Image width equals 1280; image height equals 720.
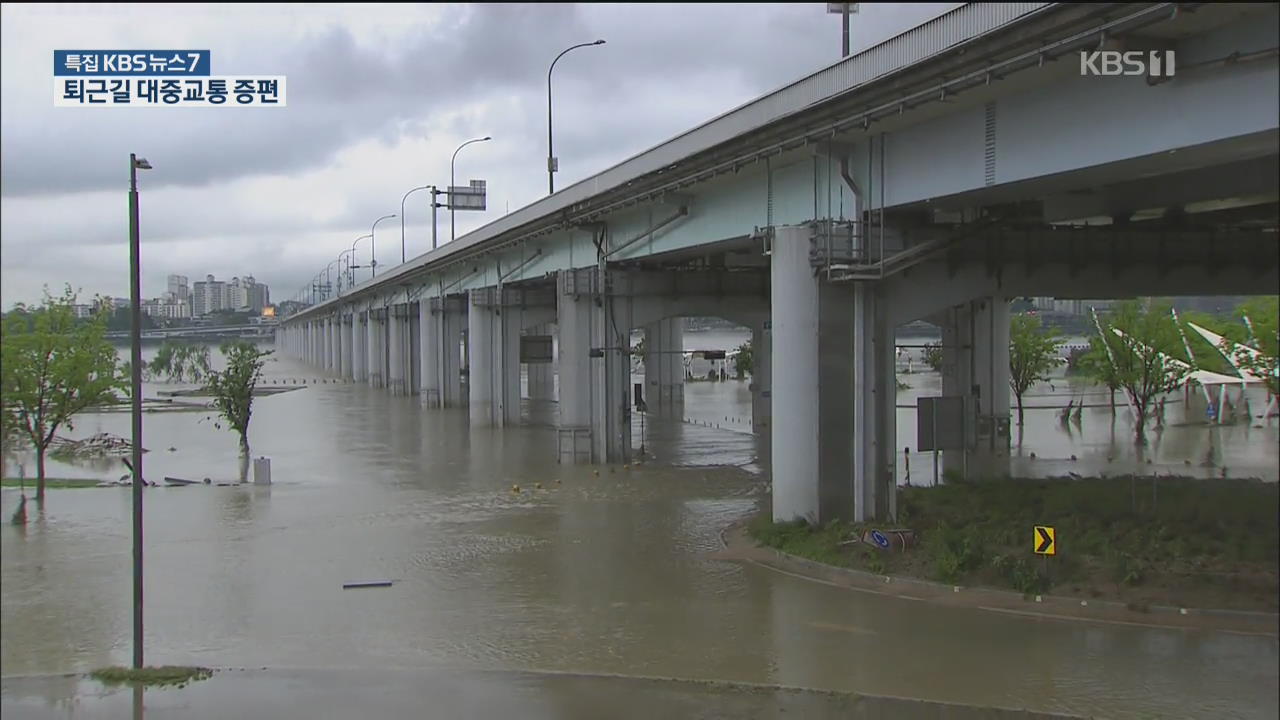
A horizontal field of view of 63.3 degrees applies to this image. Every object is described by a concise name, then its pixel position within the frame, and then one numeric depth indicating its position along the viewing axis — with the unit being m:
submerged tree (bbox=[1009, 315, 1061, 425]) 40.25
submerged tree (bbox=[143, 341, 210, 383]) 81.56
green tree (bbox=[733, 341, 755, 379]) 76.62
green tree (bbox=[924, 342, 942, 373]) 68.12
